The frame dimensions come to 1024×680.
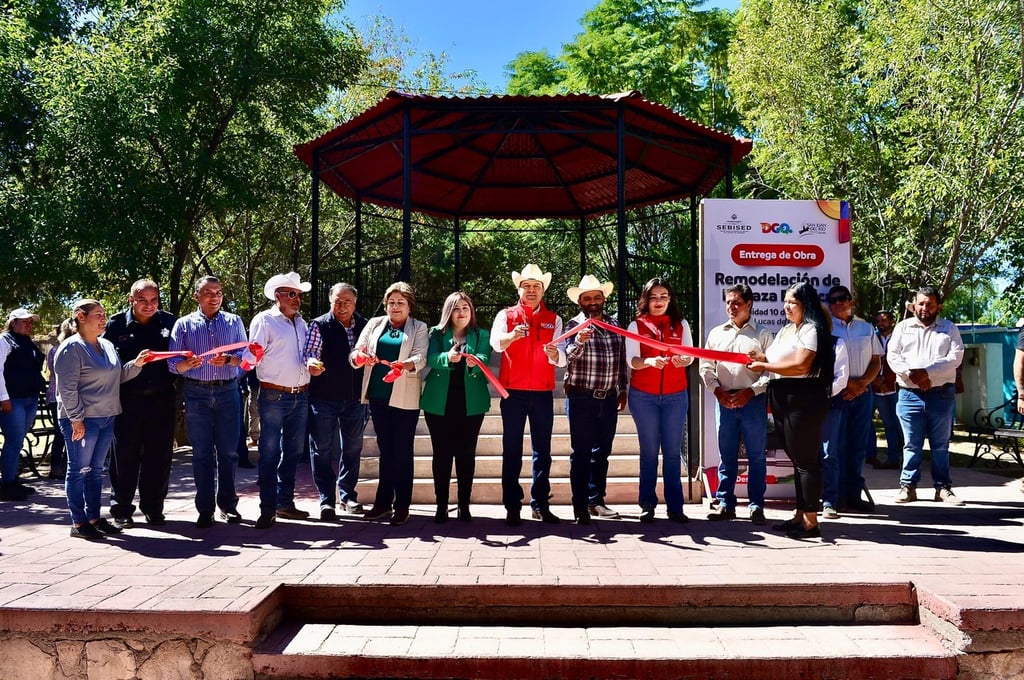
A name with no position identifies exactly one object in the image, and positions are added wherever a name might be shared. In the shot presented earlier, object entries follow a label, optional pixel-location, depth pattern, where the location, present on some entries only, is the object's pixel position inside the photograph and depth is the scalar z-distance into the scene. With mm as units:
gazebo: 7383
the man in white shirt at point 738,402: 5812
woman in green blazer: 5707
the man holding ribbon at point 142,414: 5770
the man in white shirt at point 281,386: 5734
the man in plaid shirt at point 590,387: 5730
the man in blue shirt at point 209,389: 5668
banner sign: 6660
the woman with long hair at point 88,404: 5332
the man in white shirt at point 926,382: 6613
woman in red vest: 5793
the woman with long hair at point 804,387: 5164
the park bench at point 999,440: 8872
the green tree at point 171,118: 10320
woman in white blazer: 5738
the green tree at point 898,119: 11703
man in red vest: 5688
